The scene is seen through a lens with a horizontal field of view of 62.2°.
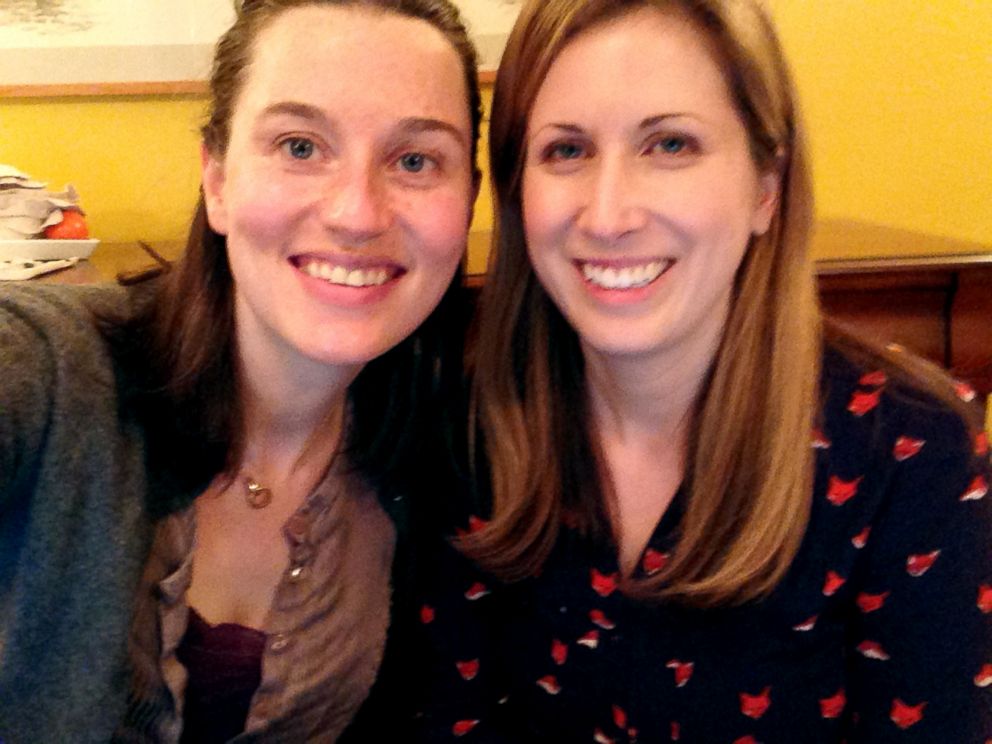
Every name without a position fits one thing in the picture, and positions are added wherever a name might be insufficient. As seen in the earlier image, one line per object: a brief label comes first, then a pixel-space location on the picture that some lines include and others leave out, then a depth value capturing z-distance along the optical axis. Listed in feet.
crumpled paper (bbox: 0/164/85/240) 4.22
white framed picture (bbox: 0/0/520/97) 5.01
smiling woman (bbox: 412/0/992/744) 2.70
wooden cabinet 3.58
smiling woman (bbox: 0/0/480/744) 2.66
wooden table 4.02
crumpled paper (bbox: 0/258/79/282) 3.91
